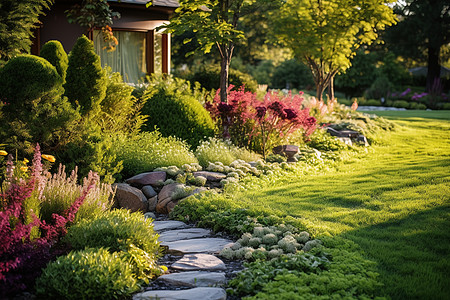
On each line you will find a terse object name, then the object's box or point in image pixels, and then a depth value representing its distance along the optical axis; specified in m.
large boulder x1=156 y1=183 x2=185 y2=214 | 6.21
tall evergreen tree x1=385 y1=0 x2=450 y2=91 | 30.95
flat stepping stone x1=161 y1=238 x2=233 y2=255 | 4.38
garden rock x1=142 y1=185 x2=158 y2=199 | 6.65
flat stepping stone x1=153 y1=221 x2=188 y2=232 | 5.26
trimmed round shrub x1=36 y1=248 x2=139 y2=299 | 3.24
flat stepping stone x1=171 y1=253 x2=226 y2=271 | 3.94
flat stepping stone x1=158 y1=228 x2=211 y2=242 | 4.80
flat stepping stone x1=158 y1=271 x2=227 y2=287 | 3.62
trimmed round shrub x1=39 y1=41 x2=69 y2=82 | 6.91
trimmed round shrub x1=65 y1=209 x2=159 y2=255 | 3.84
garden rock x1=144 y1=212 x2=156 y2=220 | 6.15
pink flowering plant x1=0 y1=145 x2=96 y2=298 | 3.33
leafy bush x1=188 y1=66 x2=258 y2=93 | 15.95
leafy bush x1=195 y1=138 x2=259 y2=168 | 7.97
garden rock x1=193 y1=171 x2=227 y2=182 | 7.00
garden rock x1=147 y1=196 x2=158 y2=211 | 6.50
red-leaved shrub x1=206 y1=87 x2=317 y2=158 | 9.20
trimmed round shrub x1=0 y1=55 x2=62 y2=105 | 5.85
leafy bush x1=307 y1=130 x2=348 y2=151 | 10.54
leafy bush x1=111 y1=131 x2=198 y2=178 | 7.29
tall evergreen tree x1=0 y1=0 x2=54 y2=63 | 7.19
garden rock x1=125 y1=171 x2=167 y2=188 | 6.83
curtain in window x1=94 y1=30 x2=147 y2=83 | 13.84
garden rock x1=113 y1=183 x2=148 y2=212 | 6.39
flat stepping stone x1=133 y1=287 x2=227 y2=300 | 3.31
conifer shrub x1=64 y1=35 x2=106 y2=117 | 7.34
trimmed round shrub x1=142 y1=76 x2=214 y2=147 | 9.10
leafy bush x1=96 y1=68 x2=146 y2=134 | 8.62
